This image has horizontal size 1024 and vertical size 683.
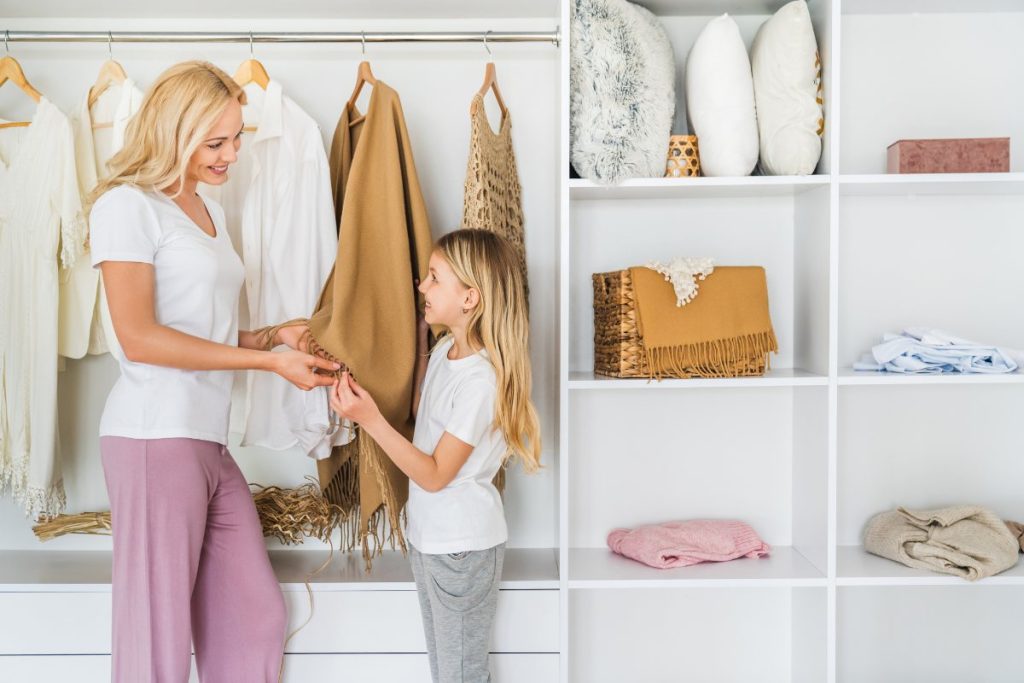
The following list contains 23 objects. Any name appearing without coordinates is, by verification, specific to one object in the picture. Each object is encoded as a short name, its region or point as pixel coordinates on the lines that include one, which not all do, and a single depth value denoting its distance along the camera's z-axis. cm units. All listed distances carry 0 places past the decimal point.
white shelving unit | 213
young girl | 160
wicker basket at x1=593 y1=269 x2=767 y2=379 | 189
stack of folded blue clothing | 192
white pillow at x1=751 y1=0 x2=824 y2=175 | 186
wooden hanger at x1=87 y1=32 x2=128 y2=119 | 194
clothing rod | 190
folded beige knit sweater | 187
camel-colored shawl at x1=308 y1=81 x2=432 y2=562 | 176
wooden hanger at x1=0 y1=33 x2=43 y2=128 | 195
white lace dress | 191
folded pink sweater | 198
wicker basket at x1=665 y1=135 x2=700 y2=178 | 194
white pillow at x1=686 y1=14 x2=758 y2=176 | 188
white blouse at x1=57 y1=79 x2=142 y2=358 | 197
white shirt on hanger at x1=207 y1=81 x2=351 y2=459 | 192
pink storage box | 189
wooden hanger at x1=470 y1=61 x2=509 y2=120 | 193
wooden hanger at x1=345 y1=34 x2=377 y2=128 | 194
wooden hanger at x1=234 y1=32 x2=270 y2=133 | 195
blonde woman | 149
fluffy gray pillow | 184
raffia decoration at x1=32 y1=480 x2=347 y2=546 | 198
